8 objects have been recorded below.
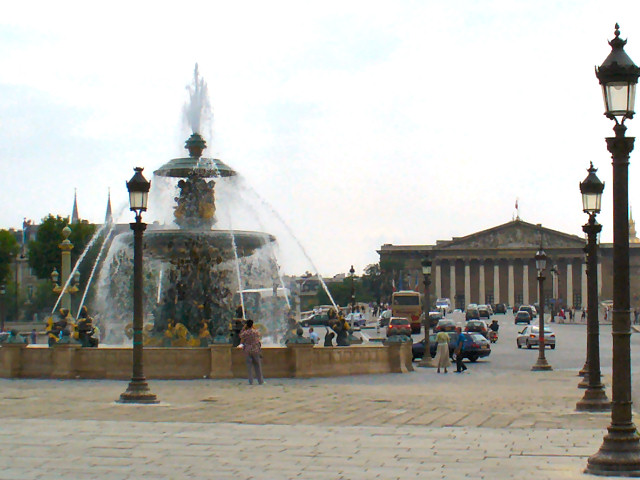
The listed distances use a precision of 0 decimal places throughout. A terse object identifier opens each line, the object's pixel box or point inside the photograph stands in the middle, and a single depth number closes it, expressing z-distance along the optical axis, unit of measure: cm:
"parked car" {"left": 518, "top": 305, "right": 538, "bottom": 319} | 9677
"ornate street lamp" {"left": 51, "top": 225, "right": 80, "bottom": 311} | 4288
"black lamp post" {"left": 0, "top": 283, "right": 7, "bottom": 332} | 7464
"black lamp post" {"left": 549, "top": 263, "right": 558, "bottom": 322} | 15212
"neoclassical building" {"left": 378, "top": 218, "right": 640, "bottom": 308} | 16988
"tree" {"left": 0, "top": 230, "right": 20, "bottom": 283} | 9719
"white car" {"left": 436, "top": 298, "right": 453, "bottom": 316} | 11542
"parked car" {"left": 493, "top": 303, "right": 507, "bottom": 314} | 11951
